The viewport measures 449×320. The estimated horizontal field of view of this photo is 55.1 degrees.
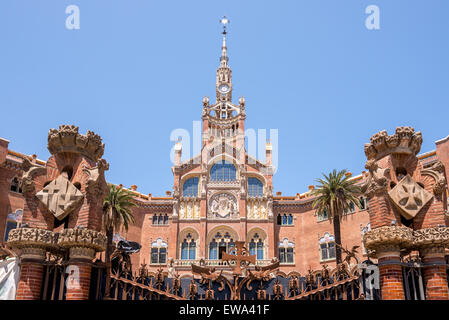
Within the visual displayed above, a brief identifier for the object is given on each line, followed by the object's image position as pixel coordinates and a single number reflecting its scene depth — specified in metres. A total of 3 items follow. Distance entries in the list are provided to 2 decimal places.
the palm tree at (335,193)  36.88
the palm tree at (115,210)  33.59
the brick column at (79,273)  13.28
